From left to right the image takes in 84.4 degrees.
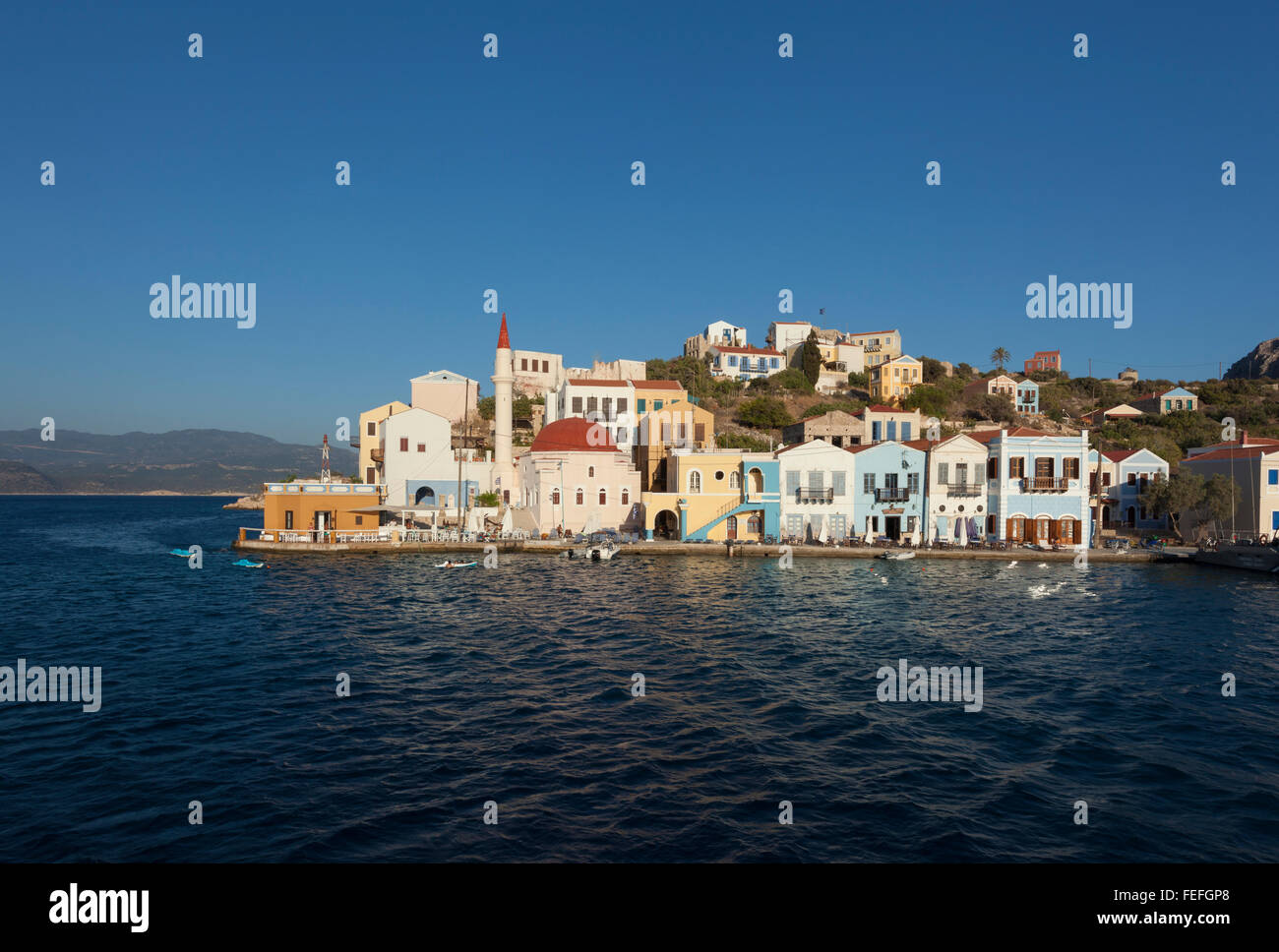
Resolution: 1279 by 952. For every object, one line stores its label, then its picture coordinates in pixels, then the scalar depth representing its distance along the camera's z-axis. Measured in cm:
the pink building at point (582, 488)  5112
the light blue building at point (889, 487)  4800
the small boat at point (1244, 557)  3872
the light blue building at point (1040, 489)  4650
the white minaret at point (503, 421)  5850
